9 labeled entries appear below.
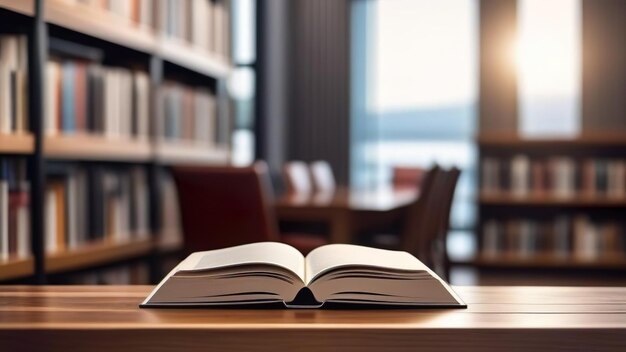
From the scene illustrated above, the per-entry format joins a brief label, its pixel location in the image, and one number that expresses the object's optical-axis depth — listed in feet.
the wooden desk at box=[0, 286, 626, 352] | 3.57
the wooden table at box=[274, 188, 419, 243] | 11.17
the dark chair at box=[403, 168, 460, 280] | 11.45
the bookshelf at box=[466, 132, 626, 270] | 19.39
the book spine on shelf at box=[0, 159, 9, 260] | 8.13
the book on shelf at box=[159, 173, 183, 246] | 12.46
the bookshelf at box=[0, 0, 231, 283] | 8.46
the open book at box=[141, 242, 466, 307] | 4.04
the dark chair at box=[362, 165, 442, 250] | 11.08
